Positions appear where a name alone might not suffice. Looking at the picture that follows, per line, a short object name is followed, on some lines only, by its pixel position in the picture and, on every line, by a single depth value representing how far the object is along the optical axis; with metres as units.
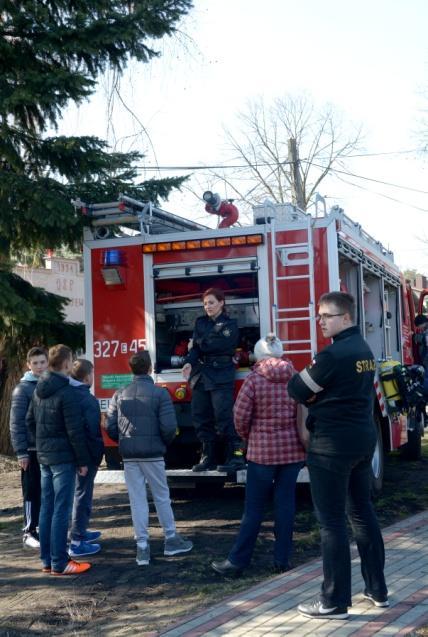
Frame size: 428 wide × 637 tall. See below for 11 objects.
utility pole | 30.50
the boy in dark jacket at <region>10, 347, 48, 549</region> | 7.15
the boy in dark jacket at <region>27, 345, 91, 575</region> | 6.30
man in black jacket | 4.73
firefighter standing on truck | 7.72
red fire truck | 7.99
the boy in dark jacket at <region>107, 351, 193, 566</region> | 6.54
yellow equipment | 9.15
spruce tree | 9.75
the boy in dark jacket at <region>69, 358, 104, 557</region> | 6.59
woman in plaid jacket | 5.99
